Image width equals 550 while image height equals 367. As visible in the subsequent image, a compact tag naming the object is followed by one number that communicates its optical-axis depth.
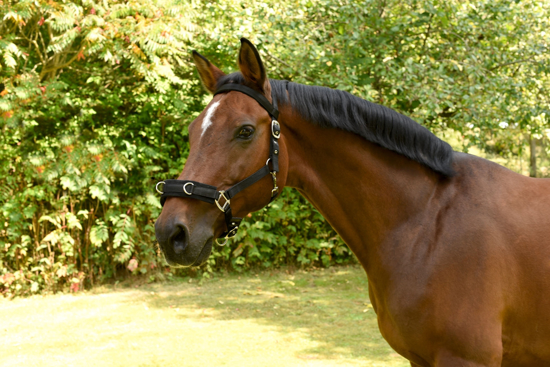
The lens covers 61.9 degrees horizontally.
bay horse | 2.03
